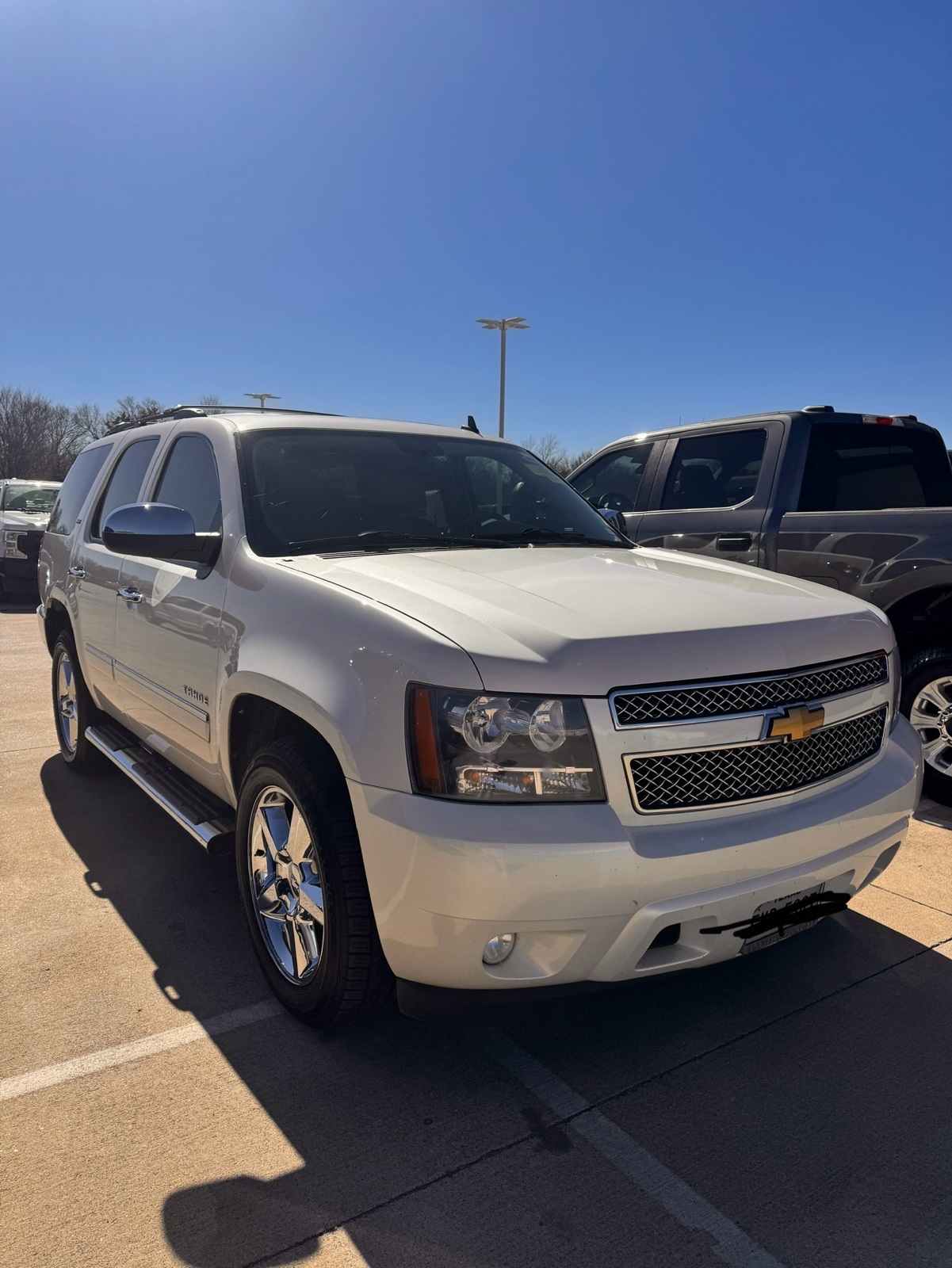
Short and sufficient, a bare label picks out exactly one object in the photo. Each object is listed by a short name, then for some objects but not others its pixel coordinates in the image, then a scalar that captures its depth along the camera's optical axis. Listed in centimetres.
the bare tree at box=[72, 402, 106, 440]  6875
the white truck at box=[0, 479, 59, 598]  1336
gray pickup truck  467
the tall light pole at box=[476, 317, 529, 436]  2592
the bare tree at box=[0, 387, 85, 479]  6581
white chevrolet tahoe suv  215
